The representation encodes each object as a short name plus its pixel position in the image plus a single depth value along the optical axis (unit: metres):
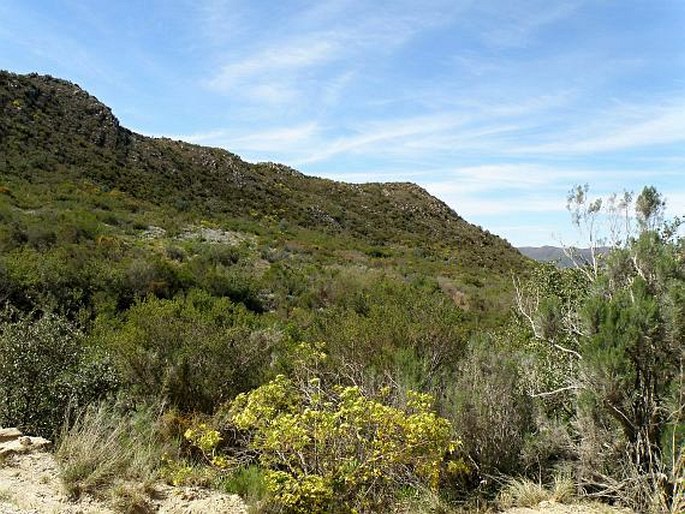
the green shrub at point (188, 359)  7.21
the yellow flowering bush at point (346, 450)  4.69
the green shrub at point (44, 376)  5.90
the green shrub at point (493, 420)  5.54
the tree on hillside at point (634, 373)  4.47
